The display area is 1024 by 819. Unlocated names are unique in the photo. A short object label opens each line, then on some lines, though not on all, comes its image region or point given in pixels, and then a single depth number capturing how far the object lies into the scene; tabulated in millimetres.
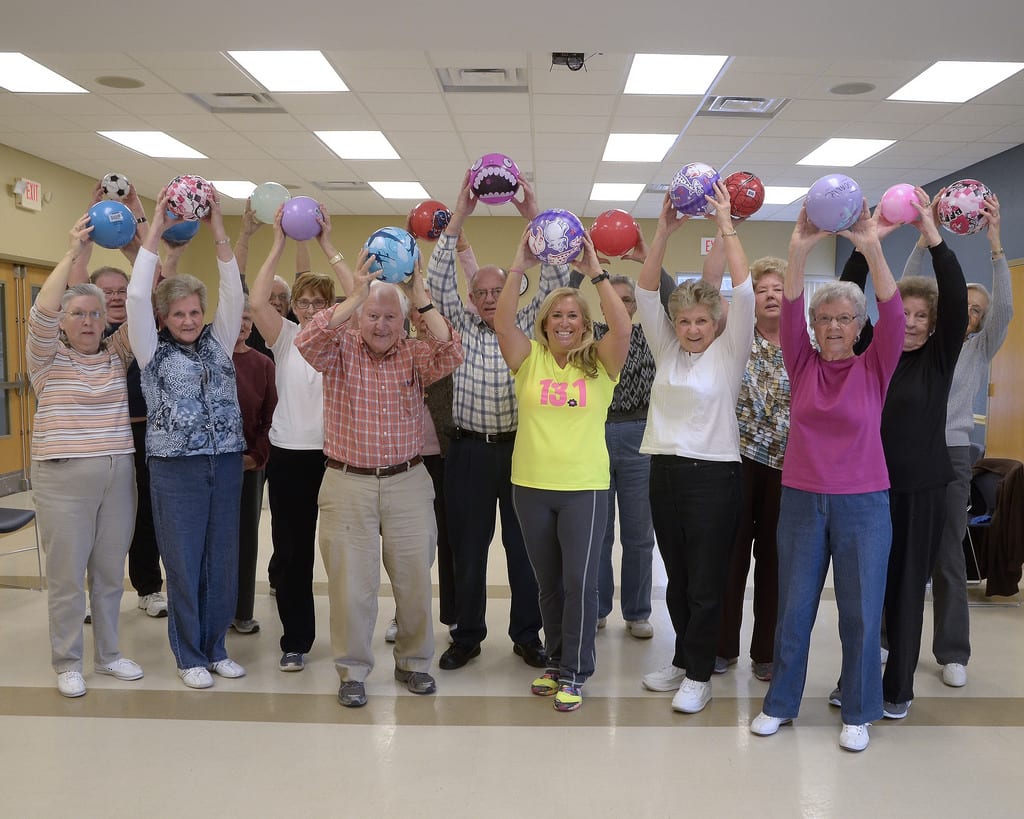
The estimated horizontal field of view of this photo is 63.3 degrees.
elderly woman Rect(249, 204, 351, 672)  3246
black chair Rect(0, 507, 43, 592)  4195
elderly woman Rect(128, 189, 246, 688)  3014
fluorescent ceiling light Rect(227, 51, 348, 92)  5527
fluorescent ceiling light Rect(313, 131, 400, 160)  7590
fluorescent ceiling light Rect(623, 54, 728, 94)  5586
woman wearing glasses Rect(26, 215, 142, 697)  3002
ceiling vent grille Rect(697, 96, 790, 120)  6504
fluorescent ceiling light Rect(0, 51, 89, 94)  5758
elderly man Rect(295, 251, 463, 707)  2902
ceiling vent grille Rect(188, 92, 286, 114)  6496
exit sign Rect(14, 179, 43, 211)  7988
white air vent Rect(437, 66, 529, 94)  5867
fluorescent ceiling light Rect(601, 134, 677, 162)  7605
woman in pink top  2609
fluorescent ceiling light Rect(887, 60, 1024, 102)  5641
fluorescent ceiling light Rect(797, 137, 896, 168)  7758
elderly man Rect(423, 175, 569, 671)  3174
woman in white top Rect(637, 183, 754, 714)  2846
